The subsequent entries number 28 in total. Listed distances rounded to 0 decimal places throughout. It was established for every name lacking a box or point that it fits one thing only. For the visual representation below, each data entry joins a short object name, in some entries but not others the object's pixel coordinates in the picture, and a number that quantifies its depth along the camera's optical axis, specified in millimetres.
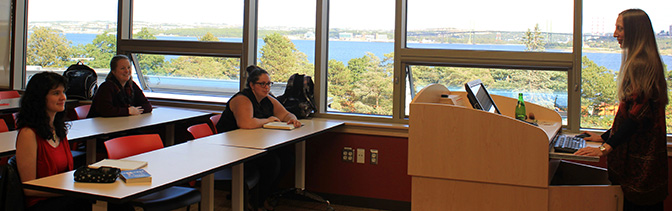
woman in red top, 2947
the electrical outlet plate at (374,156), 5094
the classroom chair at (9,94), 6102
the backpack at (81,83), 6332
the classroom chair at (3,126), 4230
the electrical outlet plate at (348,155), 5177
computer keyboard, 3123
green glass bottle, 4113
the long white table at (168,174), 2592
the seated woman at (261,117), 4551
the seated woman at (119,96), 5105
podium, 3076
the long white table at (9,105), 5348
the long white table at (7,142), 3357
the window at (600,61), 4633
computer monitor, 3535
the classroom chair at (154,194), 3313
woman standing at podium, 2959
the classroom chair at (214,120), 4777
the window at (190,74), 6031
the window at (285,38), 5645
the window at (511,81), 4848
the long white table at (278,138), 3930
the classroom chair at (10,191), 2814
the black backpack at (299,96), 5332
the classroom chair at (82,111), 5213
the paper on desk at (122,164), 2954
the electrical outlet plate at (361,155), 5142
